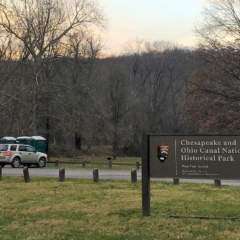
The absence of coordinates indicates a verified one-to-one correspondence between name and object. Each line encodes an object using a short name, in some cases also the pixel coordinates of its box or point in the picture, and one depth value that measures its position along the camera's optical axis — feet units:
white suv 93.20
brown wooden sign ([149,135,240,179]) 27.84
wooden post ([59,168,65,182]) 57.52
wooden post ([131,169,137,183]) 56.29
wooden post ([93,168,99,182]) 56.59
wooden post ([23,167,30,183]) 56.34
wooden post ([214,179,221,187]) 54.13
